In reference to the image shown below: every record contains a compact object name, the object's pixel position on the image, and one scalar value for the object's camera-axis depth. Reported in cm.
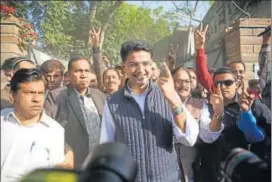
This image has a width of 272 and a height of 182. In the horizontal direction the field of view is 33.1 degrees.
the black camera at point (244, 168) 58
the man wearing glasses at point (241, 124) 194
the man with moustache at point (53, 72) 259
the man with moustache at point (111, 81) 271
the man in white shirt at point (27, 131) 150
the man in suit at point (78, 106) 206
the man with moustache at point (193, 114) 199
